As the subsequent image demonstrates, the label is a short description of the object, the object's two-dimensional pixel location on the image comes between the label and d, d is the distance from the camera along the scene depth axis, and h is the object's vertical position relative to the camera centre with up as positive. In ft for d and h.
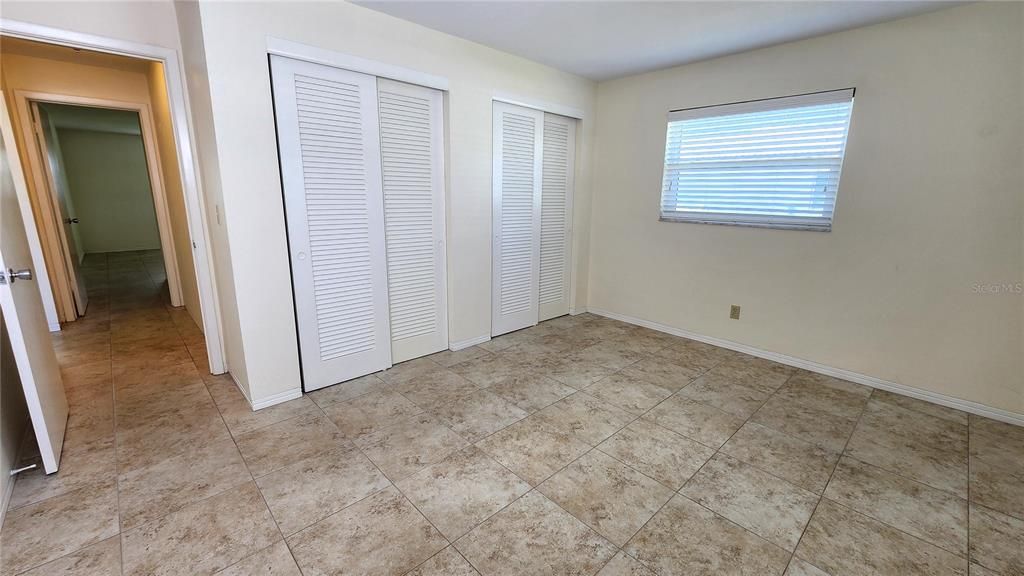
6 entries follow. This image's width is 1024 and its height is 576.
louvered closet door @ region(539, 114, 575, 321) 13.03 -0.36
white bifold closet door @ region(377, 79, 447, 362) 9.36 -0.30
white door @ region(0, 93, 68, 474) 5.61 -2.03
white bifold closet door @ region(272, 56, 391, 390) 7.93 -0.30
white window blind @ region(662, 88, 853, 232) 9.59 +1.04
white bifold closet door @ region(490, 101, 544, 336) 11.50 -0.43
